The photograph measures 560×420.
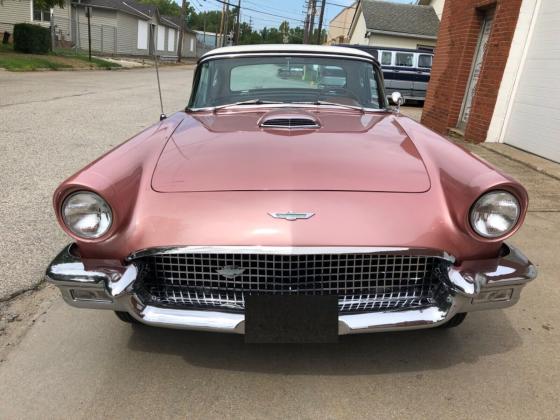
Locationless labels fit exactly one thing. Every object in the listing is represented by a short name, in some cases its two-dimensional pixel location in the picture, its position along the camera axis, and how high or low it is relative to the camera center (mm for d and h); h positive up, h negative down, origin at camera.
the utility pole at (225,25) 49188 +1520
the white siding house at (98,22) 29469 +2
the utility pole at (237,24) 53472 +1947
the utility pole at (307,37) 42594 +1157
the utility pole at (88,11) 23831 +600
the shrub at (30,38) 21625 -923
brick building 6637 +15
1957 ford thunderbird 1873 -718
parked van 15609 -150
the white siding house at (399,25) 25375 +1872
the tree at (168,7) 81438 +4448
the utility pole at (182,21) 37106 +1057
